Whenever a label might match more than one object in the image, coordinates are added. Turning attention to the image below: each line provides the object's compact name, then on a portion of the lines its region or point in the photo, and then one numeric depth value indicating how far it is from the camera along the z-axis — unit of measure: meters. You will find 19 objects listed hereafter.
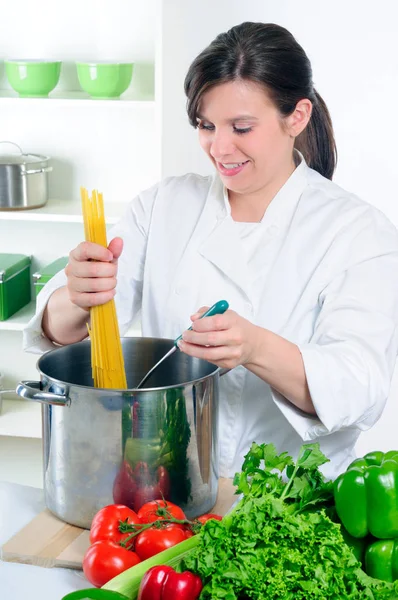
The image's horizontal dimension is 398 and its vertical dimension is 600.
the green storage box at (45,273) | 3.14
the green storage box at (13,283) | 3.16
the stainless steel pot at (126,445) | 1.70
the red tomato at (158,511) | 1.69
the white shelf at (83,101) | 3.03
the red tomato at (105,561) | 1.64
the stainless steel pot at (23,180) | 3.07
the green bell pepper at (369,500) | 1.61
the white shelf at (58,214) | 3.08
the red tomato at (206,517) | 1.71
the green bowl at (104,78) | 3.00
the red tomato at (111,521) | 1.67
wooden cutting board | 1.72
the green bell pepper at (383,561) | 1.61
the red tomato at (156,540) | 1.65
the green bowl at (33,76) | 3.03
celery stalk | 1.59
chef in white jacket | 1.91
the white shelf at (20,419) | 3.23
